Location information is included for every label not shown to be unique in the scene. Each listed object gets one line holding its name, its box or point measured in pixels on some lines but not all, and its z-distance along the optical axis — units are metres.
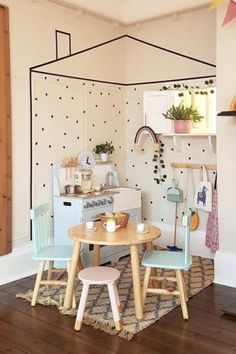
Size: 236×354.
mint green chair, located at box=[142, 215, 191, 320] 3.09
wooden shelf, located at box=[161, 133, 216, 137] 4.30
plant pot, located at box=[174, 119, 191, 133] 4.42
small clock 4.58
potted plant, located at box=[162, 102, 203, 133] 4.41
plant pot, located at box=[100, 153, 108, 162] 4.80
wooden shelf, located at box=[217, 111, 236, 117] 3.46
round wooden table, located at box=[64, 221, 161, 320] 3.01
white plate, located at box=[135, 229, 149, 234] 3.24
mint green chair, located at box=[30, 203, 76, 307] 3.31
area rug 2.99
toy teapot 3.25
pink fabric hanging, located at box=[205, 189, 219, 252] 4.34
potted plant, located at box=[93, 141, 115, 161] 4.79
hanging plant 4.96
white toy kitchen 4.12
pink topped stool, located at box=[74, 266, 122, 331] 2.88
